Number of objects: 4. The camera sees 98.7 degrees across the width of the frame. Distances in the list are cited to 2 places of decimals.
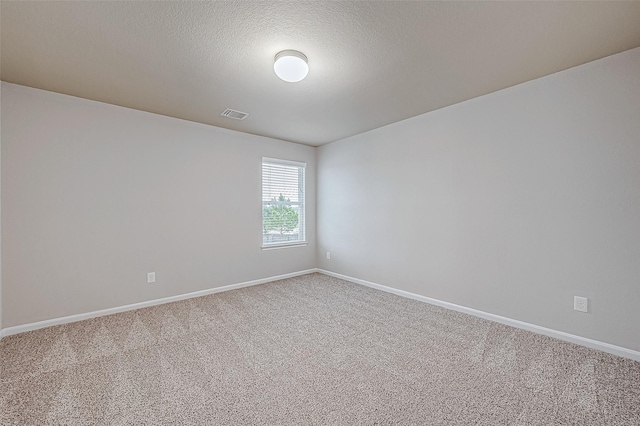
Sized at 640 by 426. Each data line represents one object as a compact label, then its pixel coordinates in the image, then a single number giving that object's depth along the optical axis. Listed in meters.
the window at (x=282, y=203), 4.52
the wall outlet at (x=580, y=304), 2.34
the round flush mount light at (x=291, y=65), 2.11
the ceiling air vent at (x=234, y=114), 3.35
